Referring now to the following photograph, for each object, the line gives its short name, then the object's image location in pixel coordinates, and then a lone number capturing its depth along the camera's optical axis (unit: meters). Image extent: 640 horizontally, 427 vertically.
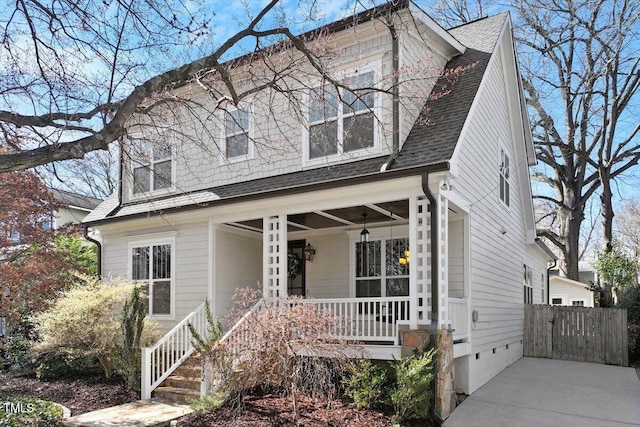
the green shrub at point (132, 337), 9.27
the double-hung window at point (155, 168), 12.42
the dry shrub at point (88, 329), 9.94
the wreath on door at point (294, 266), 12.22
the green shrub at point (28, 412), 6.96
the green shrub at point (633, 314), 13.66
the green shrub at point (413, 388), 7.11
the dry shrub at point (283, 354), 7.23
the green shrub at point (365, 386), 7.56
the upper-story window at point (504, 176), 12.24
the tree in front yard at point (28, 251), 11.80
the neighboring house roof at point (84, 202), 20.01
